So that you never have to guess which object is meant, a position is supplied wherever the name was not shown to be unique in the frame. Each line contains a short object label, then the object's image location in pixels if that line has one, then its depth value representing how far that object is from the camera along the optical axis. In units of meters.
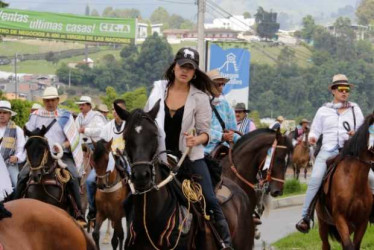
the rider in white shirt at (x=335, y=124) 13.25
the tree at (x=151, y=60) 126.69
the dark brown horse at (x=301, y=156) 36.50
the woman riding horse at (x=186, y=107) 8.87
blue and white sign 33.06
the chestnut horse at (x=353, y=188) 12.71
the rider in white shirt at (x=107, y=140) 16.23
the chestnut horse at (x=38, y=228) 7.86
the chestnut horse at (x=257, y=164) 12.82
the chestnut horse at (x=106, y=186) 15.51
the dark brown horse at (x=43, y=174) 13.25
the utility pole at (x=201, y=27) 29.36
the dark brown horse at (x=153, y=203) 8.08
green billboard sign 65.81
